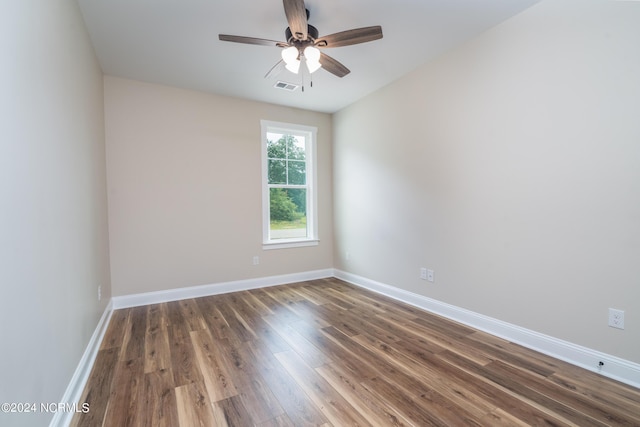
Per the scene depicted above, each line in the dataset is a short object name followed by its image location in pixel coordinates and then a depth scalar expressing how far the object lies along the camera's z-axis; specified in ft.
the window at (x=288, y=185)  14.19
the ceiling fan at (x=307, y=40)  6.50
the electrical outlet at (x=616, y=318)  6.27
